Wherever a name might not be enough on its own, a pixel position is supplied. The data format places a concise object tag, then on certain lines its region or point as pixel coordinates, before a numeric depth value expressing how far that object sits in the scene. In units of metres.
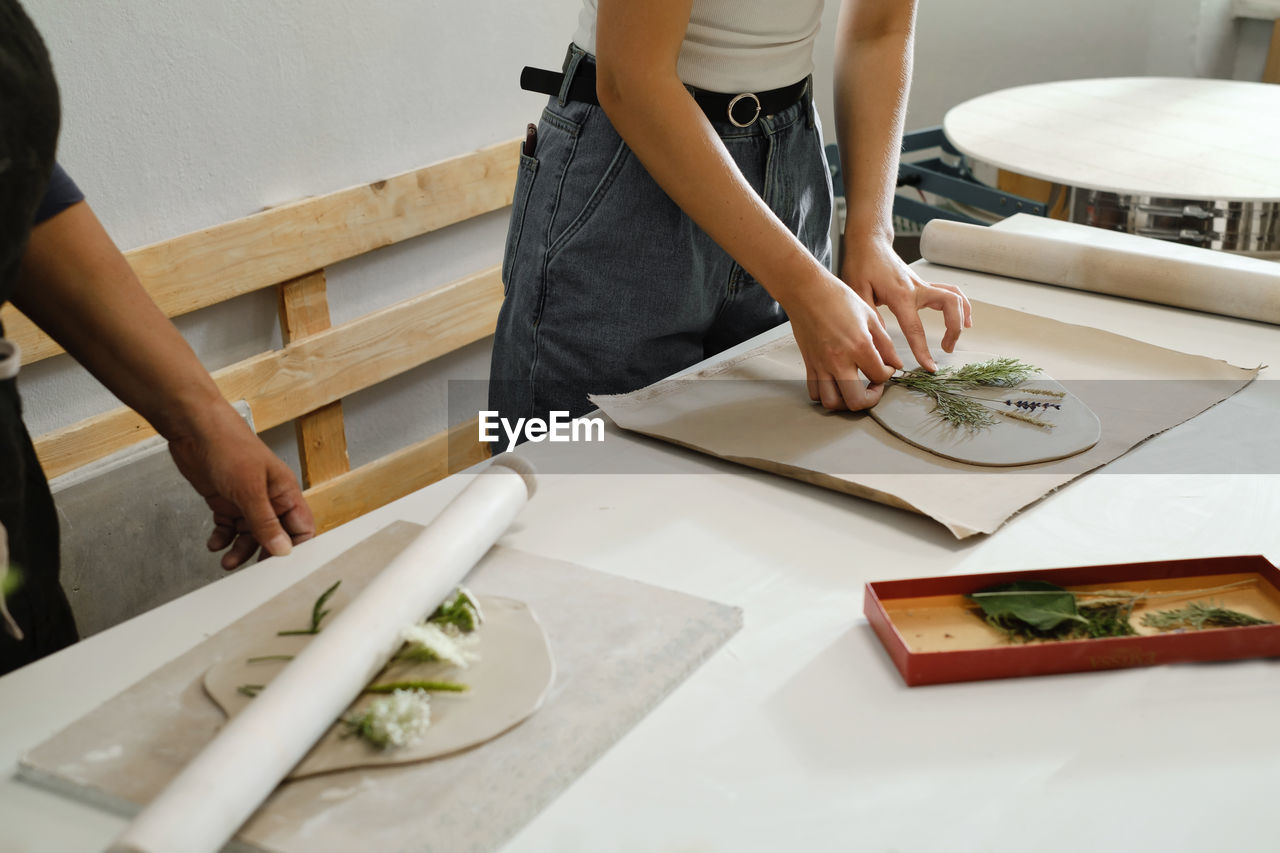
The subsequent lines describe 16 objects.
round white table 1.76
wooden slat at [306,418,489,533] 2.21
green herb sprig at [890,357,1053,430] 1.08
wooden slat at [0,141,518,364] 1.81
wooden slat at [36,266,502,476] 1.76
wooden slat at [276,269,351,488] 2.07
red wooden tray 0.74
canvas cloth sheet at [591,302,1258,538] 0.96
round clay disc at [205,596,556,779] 0.66
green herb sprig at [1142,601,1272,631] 0.77
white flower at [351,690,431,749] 0.66
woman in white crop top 1.08
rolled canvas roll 1.33
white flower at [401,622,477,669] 0.72
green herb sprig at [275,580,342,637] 0.77
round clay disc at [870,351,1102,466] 1.01
